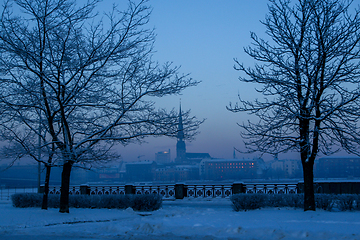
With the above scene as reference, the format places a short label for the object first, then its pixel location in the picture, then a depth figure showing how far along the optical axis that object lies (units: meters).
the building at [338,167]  100.24
